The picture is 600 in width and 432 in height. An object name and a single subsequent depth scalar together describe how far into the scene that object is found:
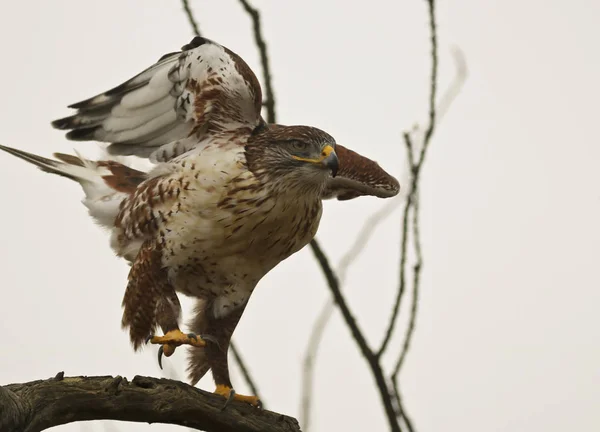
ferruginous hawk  9.21
